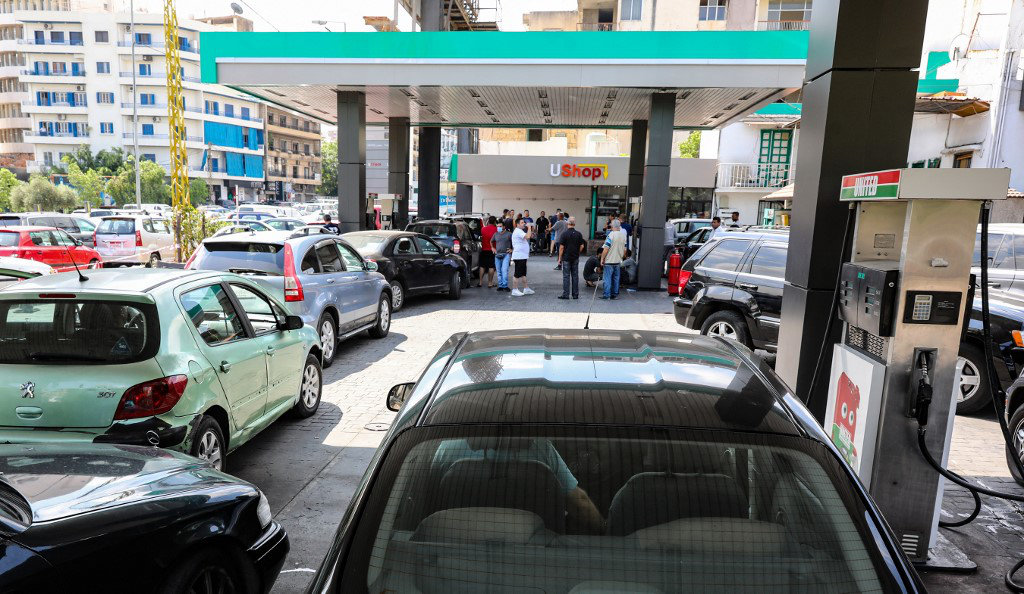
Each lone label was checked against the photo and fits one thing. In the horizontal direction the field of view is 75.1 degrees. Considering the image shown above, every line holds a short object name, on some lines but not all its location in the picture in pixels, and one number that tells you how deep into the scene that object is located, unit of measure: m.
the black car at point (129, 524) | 2.28
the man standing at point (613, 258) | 15.02
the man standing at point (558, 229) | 21.68
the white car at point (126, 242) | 18.44
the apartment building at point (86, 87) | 72.75
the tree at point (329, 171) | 108.07
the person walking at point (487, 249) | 16.73
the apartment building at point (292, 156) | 95.75
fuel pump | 3.66
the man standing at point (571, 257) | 14.43
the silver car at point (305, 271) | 8.18
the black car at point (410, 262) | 12.64
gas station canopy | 15.12
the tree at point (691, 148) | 48.66
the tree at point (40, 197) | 39.91
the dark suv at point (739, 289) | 8.78
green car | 3.90
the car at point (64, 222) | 17.91
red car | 13.80
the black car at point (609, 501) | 1.72
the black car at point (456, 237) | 16.87
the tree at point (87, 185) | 49.34
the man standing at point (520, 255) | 15.23
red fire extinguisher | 14.65
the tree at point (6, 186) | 41.34
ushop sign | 30.93
